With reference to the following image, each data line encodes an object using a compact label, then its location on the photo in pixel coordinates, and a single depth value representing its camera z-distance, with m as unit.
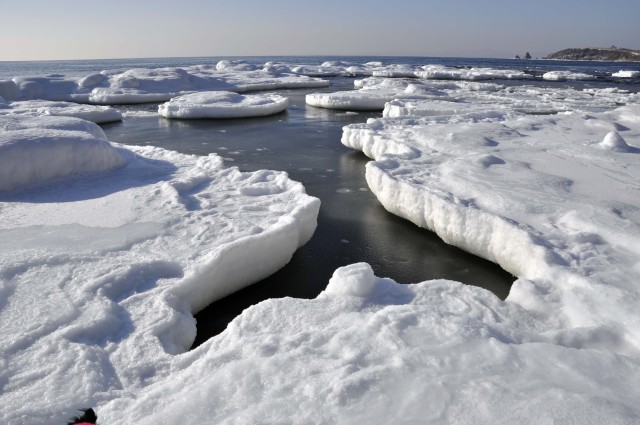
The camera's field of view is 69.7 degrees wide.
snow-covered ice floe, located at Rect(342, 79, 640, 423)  2.14
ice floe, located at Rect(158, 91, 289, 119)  14.34
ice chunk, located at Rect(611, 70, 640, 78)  40.56
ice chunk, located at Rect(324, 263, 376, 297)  3.20
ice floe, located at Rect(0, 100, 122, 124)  12.57
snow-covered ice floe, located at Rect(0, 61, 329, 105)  18.70
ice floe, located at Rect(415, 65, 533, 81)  34.78
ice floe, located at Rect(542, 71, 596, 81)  34.34
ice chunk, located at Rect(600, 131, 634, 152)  7.10
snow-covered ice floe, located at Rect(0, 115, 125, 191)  5.79
